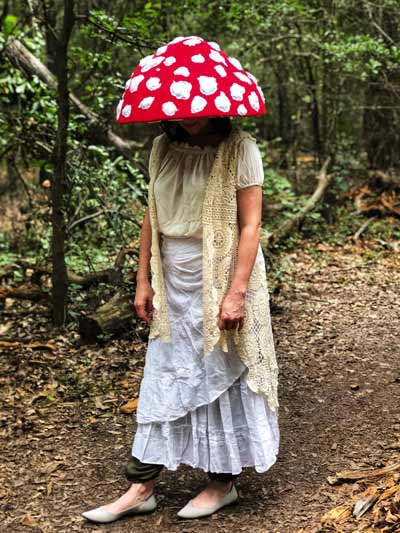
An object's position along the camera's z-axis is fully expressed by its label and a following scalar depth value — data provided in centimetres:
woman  292
